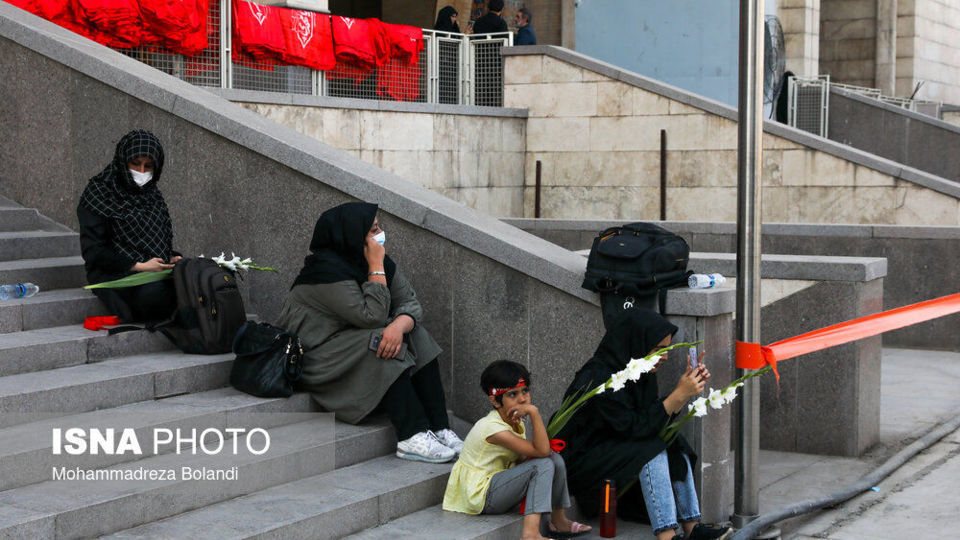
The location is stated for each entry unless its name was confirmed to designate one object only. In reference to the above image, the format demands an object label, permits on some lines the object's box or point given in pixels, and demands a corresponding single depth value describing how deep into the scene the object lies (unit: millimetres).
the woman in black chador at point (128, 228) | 12922
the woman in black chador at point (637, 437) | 11250
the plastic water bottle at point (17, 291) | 12816
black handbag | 12078
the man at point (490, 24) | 32469
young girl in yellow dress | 10734
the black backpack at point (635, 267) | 12008
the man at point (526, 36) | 32531
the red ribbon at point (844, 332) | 11477
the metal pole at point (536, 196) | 31875
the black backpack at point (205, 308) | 12570
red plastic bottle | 11312
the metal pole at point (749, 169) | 11281
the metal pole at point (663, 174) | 30406
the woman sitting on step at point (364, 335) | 11977
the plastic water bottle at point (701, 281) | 12219
